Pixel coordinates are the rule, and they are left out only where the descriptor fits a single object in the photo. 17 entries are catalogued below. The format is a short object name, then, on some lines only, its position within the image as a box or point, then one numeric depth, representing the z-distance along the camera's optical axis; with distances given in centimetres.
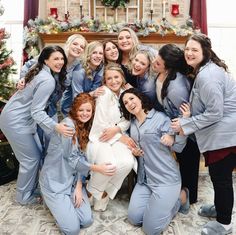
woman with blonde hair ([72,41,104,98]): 270
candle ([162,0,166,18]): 471
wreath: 464
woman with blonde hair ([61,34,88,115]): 269
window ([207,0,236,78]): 503
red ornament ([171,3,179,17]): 472
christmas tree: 315
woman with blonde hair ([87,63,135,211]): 246
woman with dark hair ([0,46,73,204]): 240
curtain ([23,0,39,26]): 470
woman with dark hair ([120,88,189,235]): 232
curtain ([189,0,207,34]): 471
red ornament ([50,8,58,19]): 457
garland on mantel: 416
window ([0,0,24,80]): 500
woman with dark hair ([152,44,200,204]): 241
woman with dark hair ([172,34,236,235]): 205
